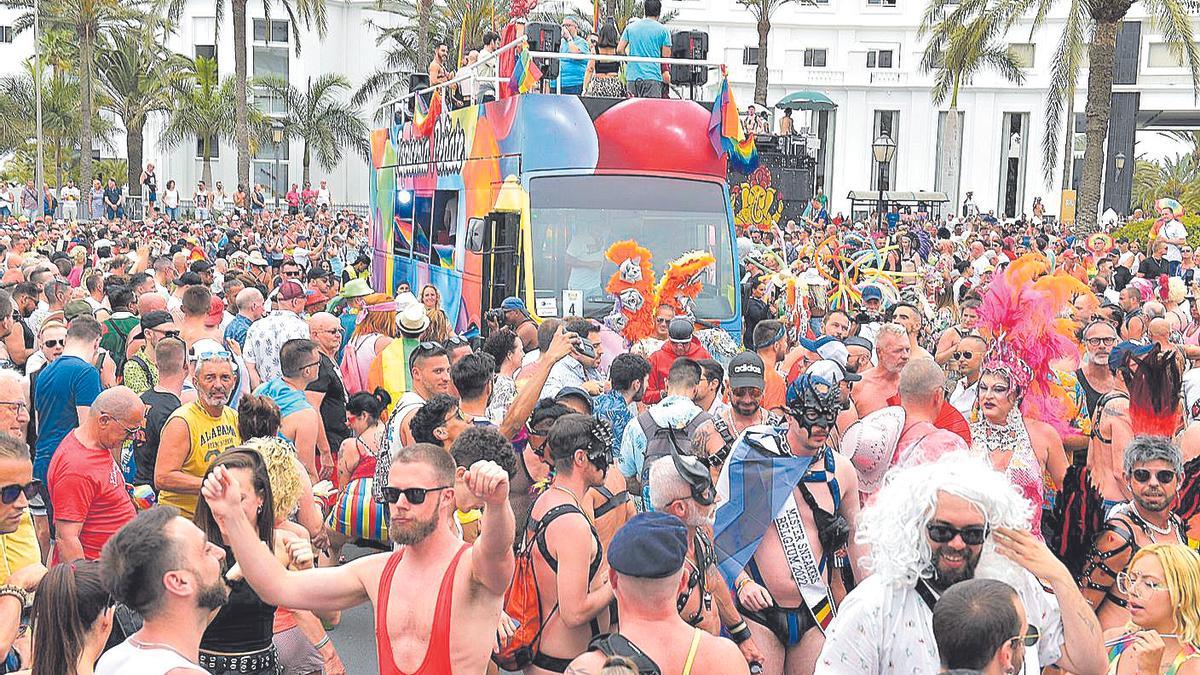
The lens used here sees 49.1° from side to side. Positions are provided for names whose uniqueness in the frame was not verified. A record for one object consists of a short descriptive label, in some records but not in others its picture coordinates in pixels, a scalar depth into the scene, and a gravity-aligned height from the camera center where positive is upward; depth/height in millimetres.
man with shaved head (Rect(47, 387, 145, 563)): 5660 -1273
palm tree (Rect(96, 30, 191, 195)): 48312 +3848
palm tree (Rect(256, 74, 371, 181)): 56156 +2931
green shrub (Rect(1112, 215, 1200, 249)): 25641 -476
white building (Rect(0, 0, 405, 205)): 63588 +6334
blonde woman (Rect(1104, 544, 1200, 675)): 4082 -1276
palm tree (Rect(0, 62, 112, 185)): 53062 +3120
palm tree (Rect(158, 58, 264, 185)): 51281 +3023
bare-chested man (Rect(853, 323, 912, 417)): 7214 -958
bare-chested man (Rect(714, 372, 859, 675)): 5141 -1357
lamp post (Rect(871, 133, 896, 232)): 25531 +986
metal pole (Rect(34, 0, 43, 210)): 37406 +2767
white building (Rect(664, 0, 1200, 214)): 63625 +5430
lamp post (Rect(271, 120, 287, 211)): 57031 +2406
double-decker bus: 11633 -52
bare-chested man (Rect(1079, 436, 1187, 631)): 5160 -1263
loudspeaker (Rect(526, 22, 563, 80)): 12664 +1489
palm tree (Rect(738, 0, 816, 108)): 41500 +4999
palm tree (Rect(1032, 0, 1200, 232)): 25031 +3393
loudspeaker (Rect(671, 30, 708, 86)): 13352 +1477
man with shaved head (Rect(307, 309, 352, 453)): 7984 -1282
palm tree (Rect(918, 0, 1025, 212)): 33906 +4330
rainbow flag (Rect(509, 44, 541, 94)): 12172 +1126
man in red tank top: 3930 -1184
